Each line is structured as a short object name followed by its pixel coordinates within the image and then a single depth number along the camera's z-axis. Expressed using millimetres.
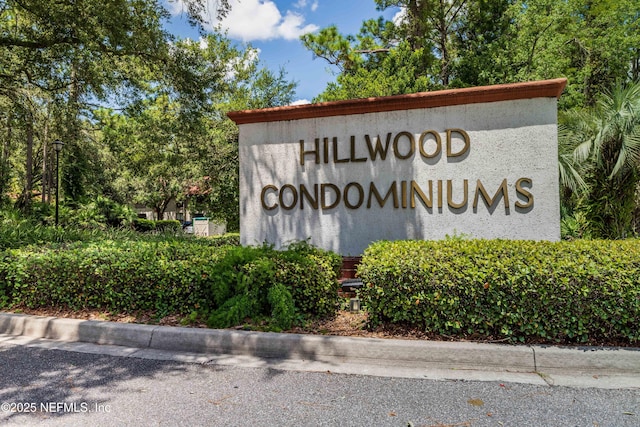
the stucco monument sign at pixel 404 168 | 5621
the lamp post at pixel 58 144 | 14916
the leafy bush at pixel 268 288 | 4316
